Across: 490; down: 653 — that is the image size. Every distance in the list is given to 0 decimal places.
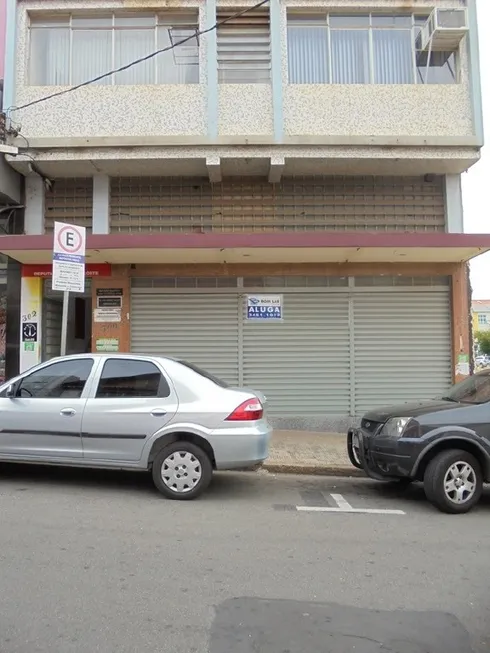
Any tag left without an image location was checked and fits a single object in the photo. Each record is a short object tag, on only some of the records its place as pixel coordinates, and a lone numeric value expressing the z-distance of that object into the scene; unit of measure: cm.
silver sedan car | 618
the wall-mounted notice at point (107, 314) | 1159
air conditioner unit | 1125
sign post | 817
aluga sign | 1157
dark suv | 603
